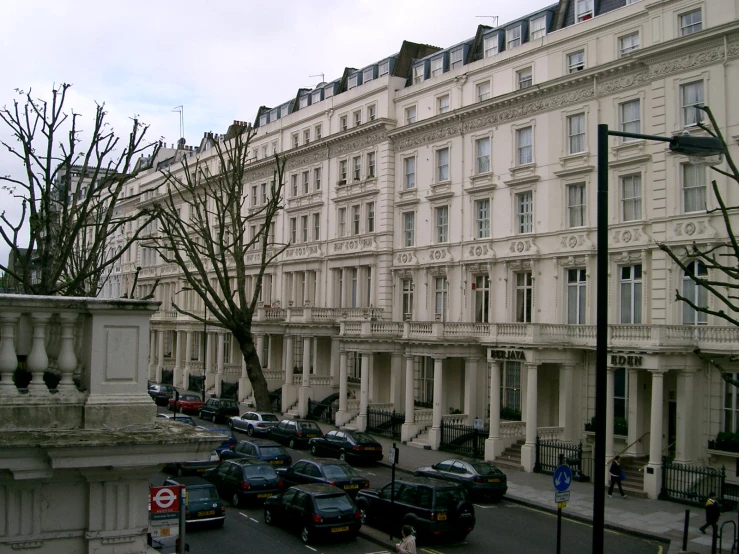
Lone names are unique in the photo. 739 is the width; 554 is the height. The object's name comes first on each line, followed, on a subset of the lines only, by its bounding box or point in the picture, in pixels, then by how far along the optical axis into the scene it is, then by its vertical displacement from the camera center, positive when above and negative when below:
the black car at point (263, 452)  28.17 -4.97
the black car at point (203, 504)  20.62 -5.08
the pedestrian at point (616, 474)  27.34 -5.28
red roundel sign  12.02 -2.87
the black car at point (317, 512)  19.97 -5.10
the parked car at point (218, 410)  43.81 -5.27
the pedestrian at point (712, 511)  20.88 -4.99
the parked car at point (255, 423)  38.44 -5.28
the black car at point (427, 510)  20.09 -5.04
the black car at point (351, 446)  32.31 -5.36
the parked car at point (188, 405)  47.28 -5.41
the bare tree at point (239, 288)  36.03 +1.40
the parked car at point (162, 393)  49.78 -5.00
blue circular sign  18.06 -3.62
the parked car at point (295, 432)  36.00 -5.35
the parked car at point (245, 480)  24.20 -5.19
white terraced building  28.45 +4.27
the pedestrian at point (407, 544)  16.08 -4.67
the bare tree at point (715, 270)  26.91 +2.10
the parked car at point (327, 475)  24.42 -5.00
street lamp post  10.04 +0.59
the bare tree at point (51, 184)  20.31 +3.77
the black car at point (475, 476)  26.14 -5.30
